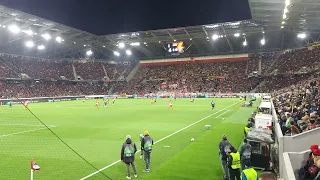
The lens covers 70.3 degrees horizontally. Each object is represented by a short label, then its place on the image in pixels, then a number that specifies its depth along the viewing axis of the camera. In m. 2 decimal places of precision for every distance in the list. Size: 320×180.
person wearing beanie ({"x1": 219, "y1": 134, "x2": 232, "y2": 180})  8.16
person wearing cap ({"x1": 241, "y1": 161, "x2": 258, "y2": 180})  5.39
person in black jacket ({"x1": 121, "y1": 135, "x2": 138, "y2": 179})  8.59
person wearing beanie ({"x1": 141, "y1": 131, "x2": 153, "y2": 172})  9.27
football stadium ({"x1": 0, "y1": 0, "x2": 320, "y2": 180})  9.22
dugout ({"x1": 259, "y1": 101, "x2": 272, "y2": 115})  18.17
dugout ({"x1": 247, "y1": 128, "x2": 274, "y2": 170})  9.02
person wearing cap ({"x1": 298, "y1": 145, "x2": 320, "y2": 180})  5.84
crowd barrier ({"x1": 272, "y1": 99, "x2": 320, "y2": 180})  7.12
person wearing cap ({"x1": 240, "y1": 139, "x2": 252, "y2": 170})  7.68
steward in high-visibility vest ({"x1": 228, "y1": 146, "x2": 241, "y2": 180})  7.33
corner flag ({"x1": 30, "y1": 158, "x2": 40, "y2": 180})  7.37
